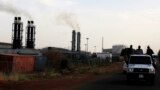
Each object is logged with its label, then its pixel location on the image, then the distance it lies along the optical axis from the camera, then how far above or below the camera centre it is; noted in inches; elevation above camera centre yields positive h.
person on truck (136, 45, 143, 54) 913.6 +12.4
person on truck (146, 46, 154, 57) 980.3 +11.6
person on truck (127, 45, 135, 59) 947.2 +14.3
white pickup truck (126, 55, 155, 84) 700.8 -44.5
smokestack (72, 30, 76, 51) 2416.8 +129.8
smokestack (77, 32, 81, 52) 2491.5 +118.1
